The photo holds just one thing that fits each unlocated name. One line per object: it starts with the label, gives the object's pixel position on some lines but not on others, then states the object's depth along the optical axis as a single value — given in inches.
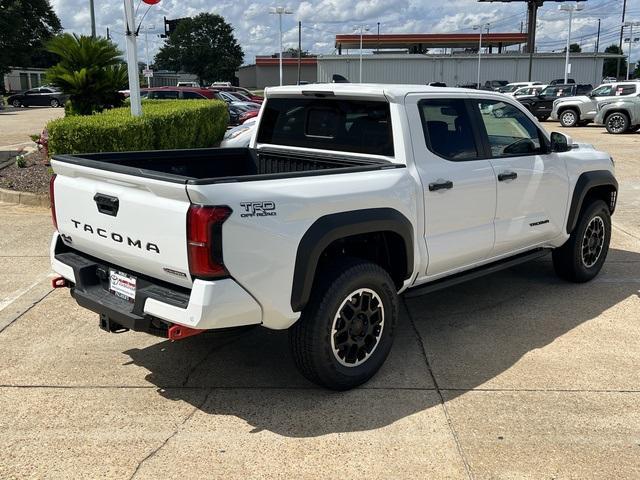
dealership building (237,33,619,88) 2829.7
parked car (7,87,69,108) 1849.2
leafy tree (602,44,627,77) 4377.7
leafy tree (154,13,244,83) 4338.1
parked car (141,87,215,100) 874.1
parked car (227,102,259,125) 881.5
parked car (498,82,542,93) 1562.1
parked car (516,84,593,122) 1194.6
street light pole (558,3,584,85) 1918.1
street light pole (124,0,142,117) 421.7
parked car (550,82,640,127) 980.6
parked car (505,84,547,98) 1284.4
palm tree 475.2
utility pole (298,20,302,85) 3038.9
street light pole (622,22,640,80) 2404.0
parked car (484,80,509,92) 2291.8
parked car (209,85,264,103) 1207.6
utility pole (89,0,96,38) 1195.3
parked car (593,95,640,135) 895.3
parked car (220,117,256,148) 464.0
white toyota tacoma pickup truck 134.1
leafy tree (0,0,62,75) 2129.7
